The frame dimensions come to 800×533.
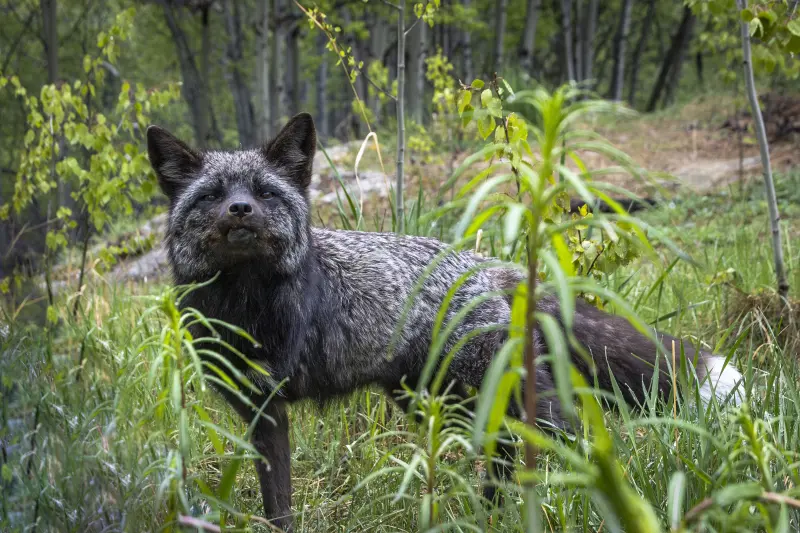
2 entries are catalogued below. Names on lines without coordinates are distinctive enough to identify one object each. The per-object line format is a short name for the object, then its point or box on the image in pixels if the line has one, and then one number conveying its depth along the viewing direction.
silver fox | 3.44
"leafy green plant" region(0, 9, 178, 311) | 5.14
